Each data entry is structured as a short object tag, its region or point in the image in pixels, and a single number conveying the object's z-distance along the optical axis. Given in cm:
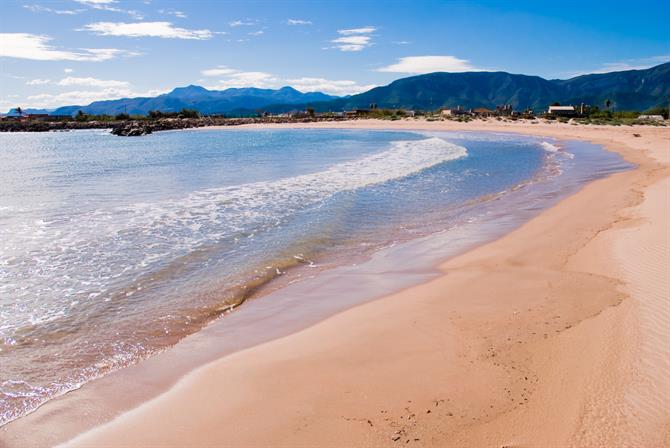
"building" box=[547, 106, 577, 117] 10181
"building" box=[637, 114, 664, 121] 6793
